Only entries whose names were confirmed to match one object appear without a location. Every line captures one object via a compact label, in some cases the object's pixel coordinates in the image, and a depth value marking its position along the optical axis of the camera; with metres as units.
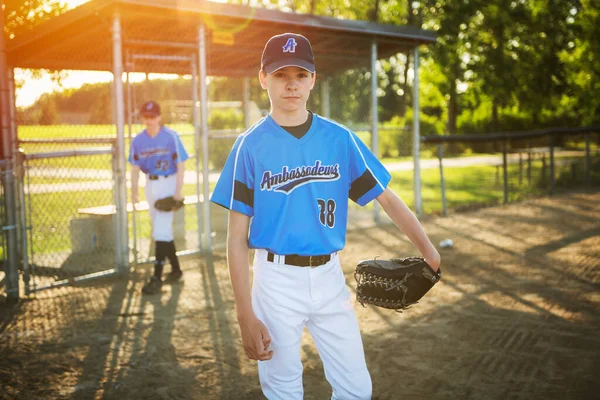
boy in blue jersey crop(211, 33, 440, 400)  2.69
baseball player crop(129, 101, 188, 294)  7.16
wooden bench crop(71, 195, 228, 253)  8.94
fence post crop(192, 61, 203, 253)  9.04
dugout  7.89
